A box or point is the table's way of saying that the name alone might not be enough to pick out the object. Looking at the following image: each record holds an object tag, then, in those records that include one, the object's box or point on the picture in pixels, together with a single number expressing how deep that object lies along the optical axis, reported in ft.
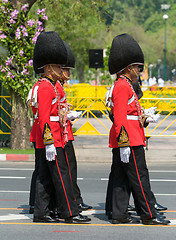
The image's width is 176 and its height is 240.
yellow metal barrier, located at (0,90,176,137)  102.74
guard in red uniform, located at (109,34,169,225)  45.04
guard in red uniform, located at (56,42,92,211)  47.88
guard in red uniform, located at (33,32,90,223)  44.89
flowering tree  92.41
